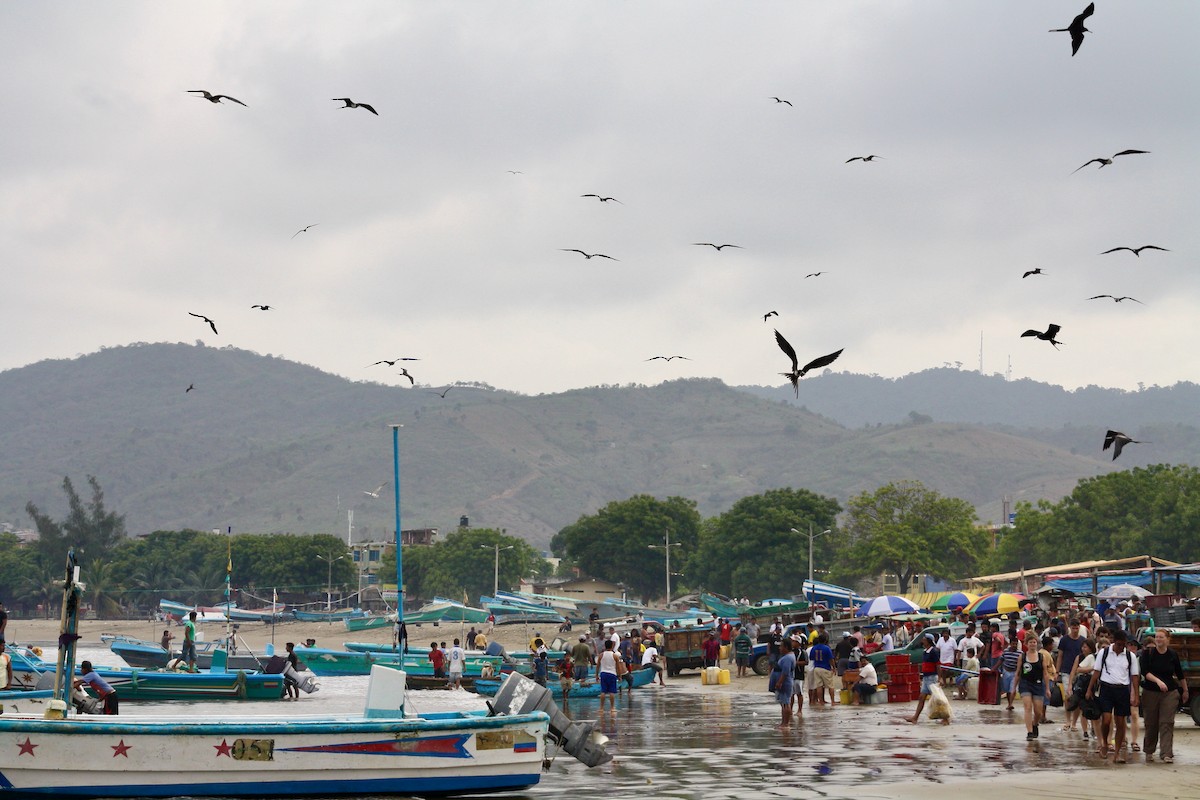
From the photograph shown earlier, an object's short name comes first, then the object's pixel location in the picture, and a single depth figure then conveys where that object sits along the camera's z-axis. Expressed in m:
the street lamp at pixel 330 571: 144.12
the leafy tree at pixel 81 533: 151.88
